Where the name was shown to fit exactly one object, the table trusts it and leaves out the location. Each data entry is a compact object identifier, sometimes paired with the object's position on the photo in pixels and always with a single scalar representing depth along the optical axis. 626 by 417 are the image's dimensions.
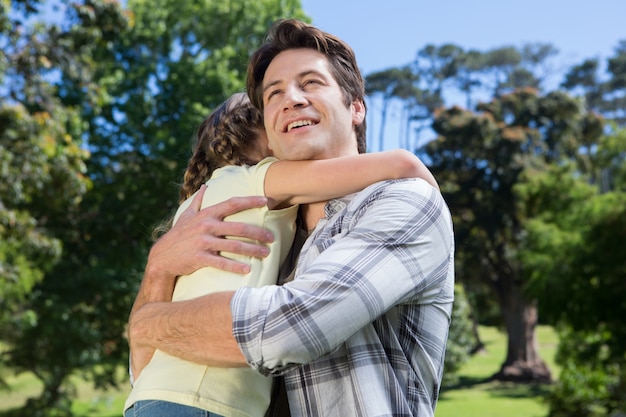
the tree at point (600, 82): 51.72
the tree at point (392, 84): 48.81
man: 1.62
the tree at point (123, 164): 18.42
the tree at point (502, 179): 29.31
